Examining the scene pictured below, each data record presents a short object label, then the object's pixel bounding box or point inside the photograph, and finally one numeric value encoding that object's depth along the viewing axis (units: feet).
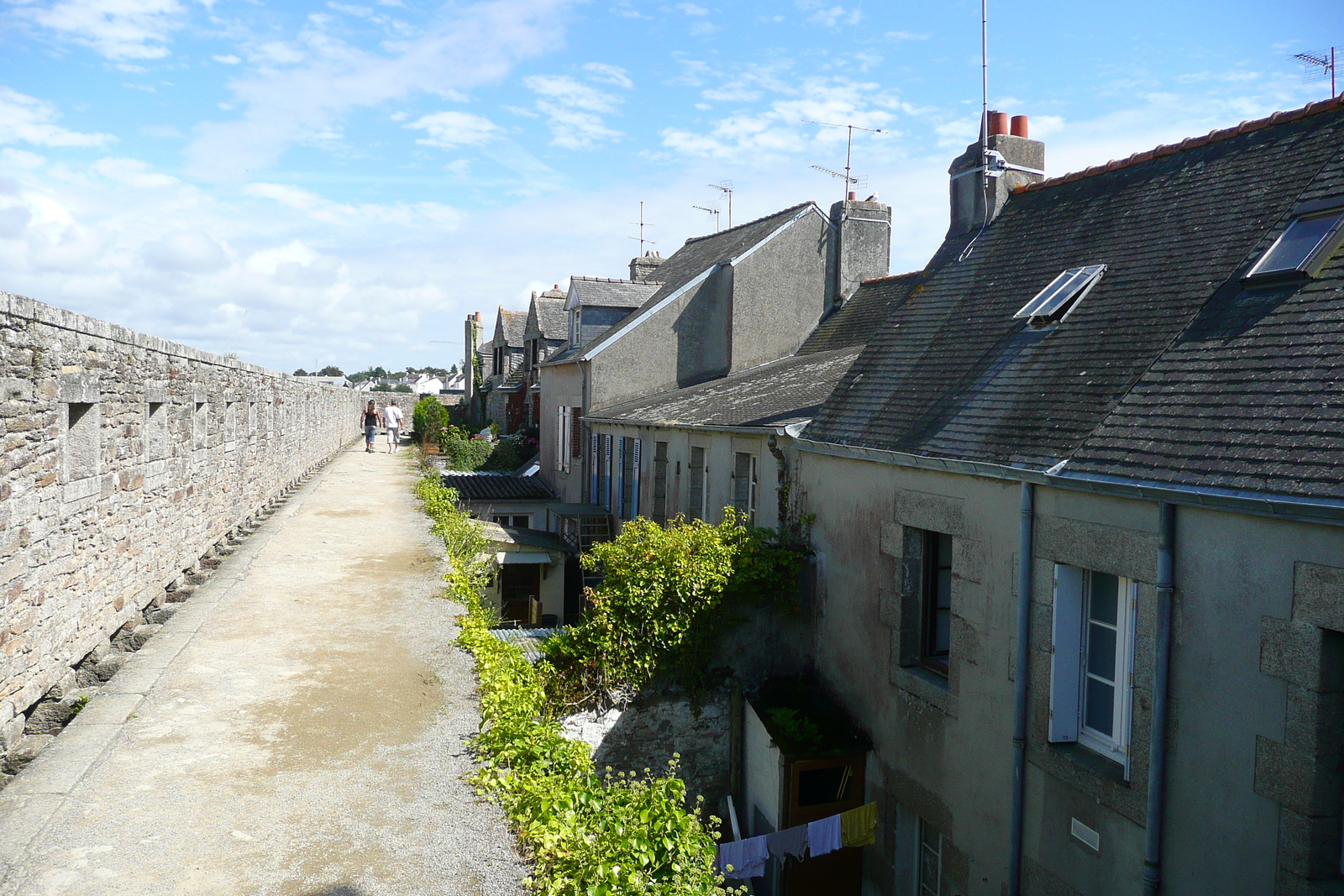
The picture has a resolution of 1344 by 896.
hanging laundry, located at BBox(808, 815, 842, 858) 29.30
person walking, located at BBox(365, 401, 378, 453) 96.68
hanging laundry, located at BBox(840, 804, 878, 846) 29.27
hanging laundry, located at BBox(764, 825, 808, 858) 29.27
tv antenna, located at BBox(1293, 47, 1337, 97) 30.14
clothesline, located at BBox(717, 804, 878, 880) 29.27
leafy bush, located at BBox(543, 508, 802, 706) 32.14
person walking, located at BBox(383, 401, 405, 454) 99.60
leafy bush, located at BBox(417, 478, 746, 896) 14.07
